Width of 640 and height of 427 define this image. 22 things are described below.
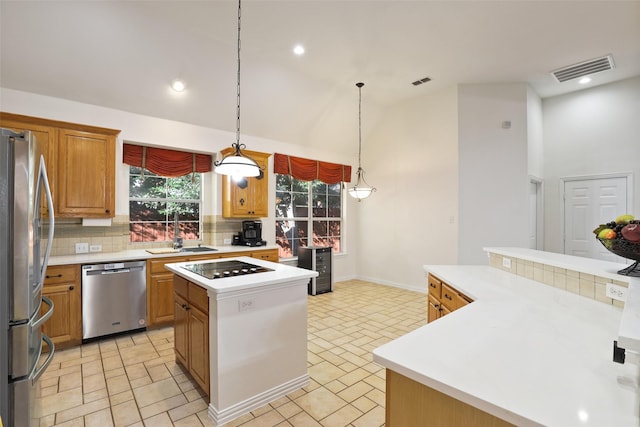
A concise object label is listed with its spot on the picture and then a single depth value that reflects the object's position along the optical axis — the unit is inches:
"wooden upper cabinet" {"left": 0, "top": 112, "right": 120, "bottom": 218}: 127.7
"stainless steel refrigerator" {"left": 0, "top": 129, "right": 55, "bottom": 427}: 58.1
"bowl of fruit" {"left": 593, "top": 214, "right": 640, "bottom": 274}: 61.6
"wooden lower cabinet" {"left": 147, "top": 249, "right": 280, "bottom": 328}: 141.8
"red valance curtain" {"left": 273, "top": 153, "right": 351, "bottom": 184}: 216.2
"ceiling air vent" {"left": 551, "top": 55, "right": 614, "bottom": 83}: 163.9
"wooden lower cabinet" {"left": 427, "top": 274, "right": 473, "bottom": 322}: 87.9
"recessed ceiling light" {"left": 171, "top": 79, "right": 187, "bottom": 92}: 153.8
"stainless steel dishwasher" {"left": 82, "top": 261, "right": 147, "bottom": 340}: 127.0
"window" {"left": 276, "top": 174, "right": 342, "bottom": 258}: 228.7
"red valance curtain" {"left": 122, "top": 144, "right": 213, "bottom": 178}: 162.7
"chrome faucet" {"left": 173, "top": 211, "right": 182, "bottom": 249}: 181.1
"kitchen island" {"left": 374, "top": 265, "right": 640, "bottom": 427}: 31.4
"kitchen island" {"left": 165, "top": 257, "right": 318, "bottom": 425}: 79.4
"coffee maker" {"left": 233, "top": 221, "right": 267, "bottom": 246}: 191.8
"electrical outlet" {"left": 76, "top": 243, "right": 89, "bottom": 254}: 144.3
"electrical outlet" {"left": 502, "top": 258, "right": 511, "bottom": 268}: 104.5
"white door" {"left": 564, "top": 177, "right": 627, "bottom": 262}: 191.6
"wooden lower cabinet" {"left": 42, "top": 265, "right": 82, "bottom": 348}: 119.4
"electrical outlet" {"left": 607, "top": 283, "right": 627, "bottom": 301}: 62.7
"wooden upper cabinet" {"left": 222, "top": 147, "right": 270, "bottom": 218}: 182.5
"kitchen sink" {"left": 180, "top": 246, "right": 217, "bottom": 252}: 165.8
